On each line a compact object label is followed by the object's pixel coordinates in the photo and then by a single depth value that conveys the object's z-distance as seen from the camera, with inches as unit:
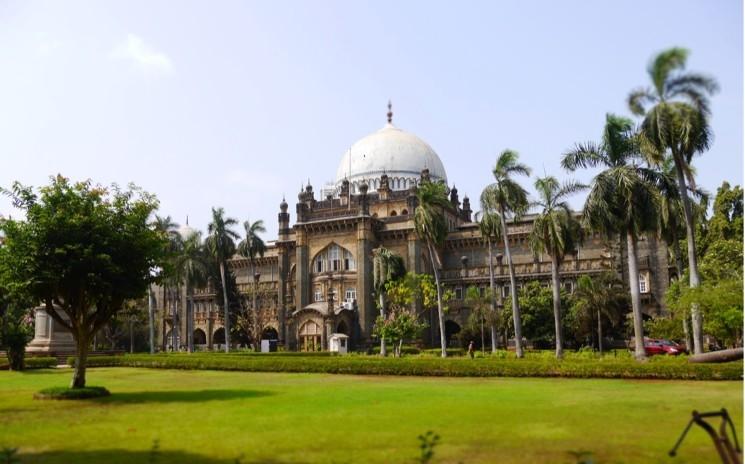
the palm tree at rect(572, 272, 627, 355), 1958.7
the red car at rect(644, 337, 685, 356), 1676.9
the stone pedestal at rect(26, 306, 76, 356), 1638.8
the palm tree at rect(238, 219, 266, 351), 2674.7
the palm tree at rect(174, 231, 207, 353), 2539.4
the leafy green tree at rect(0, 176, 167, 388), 816.9
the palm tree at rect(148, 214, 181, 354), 2508.6
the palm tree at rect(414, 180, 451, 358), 1781.5
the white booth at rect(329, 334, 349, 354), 2271.2
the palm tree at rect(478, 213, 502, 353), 1804.9
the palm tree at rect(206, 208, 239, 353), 2486.5
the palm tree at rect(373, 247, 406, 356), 2199.8
